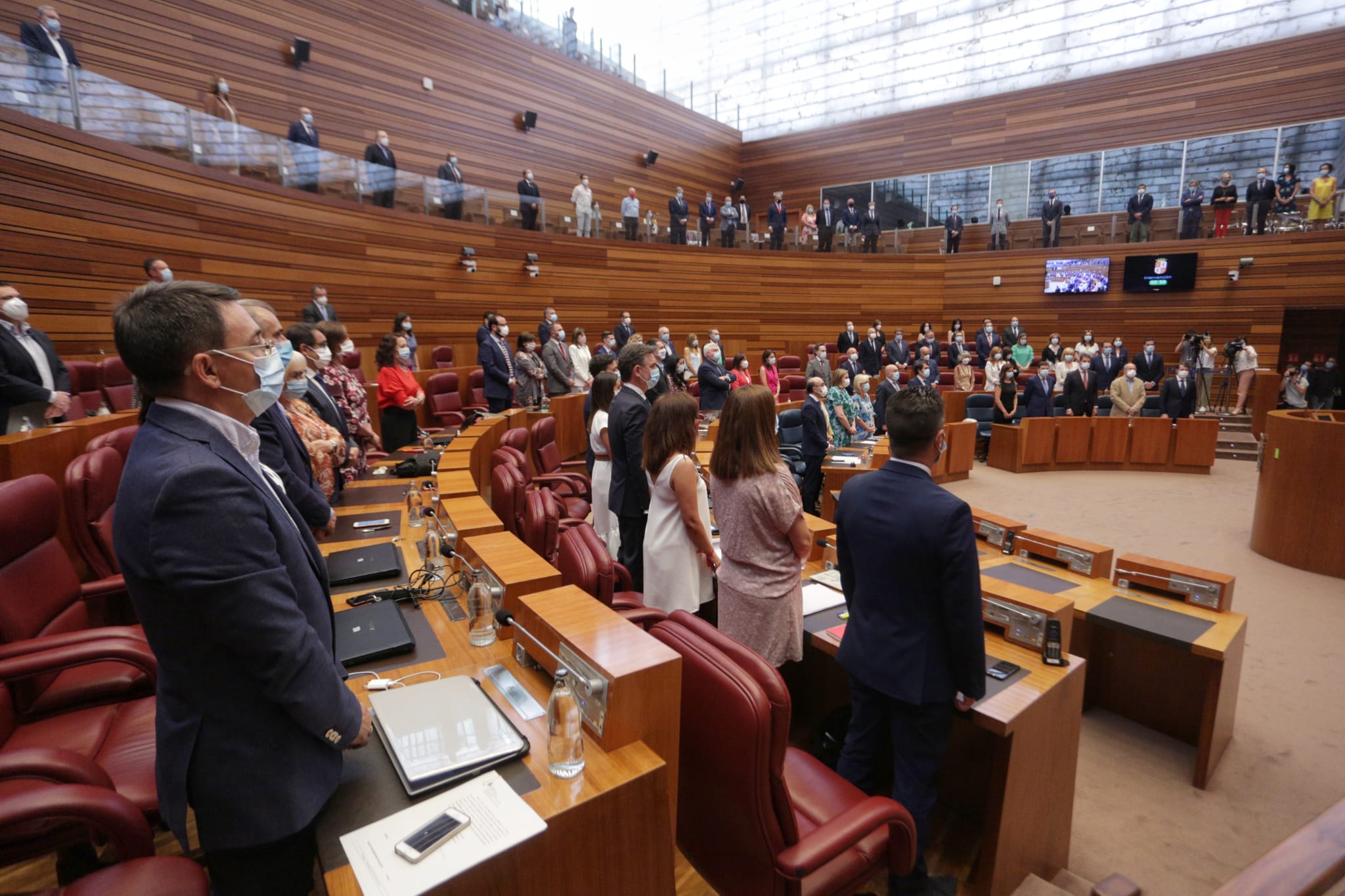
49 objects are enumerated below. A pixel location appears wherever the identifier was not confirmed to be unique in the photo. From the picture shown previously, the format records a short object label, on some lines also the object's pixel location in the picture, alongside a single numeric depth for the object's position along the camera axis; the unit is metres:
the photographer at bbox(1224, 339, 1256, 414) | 10.66
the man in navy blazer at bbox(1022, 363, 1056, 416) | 8.95
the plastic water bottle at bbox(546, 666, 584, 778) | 1.26
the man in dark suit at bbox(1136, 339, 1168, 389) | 10.31
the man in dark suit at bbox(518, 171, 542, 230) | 10.10
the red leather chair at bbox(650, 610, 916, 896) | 1.32
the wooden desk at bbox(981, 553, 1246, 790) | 2.53
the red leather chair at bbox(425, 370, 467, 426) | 7.27
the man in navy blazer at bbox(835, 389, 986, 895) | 1.72
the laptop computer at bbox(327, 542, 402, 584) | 2.21
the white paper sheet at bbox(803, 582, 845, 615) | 2.49
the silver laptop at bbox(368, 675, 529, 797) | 1.25
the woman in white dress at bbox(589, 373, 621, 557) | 3.71
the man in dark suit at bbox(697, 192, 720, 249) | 12.90
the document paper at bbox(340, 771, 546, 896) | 1.02
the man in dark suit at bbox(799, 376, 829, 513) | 5.55
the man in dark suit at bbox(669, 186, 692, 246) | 12.44
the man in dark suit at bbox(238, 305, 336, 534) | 2.26
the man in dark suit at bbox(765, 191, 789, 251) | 13.60
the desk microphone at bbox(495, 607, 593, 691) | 1.65
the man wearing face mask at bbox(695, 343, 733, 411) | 7.30
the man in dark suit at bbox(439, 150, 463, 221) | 9.12
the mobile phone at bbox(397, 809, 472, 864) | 1.06
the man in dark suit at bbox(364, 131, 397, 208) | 8.32
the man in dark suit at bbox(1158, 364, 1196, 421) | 8.44
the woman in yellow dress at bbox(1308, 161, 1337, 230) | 10.70
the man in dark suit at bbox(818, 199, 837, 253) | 13.95
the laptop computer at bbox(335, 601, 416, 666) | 1.70
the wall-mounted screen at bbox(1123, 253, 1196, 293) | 11.95
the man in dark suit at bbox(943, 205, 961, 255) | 14.27
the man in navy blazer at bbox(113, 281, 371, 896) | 1.04
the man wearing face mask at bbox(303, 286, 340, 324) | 6.44
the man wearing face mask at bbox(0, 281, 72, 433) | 3.52
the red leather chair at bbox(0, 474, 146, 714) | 1.86
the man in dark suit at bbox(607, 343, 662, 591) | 3.16
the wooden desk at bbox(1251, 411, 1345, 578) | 4.91
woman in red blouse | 4.65
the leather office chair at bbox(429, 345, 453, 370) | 8.84
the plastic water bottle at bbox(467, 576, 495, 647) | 1.82
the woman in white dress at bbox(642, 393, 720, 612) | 2.54
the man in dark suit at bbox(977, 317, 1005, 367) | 12.41
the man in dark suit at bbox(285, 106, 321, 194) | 7.47
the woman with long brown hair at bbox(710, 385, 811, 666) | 2.25
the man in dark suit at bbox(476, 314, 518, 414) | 6.95
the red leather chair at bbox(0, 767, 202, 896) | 1.18
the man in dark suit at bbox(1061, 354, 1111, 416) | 9.02
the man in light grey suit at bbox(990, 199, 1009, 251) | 13.89
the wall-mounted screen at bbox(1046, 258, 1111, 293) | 12.77
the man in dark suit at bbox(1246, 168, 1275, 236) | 11.29
